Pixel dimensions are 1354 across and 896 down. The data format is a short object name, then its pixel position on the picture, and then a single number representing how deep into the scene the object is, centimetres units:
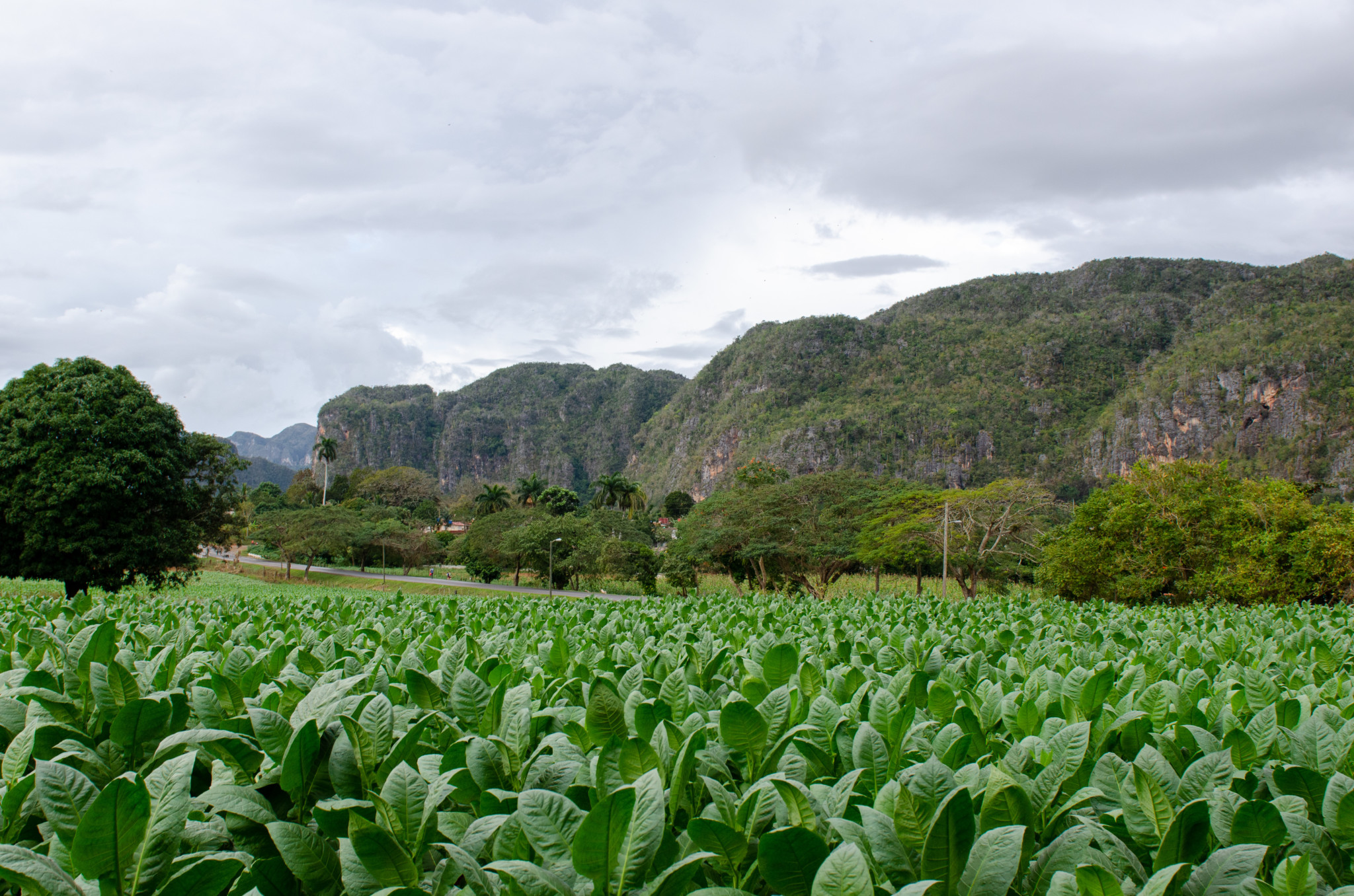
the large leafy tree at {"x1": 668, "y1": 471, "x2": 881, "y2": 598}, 3031
